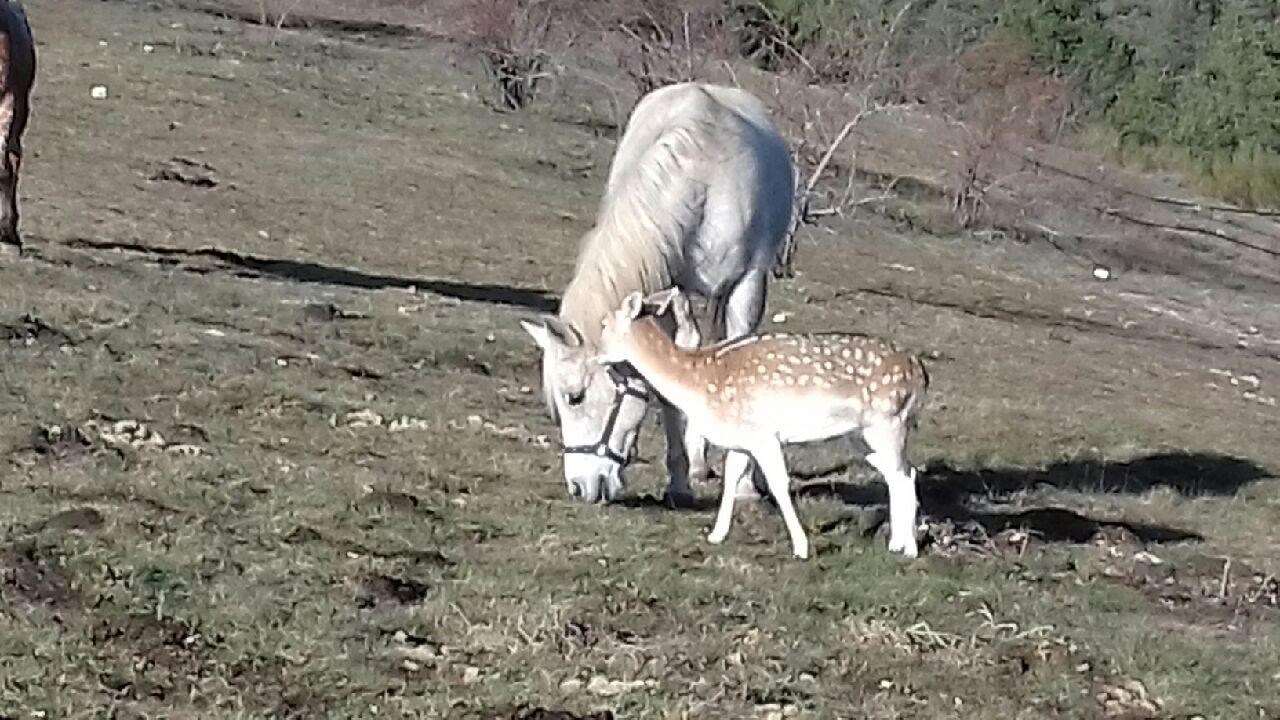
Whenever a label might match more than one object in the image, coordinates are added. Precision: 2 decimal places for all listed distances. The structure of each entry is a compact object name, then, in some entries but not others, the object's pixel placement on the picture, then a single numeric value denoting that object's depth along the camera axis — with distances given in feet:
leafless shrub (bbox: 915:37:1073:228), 107.34
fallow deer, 23.71
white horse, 26.30
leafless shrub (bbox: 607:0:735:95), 101.19
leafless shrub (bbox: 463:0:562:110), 113.50
